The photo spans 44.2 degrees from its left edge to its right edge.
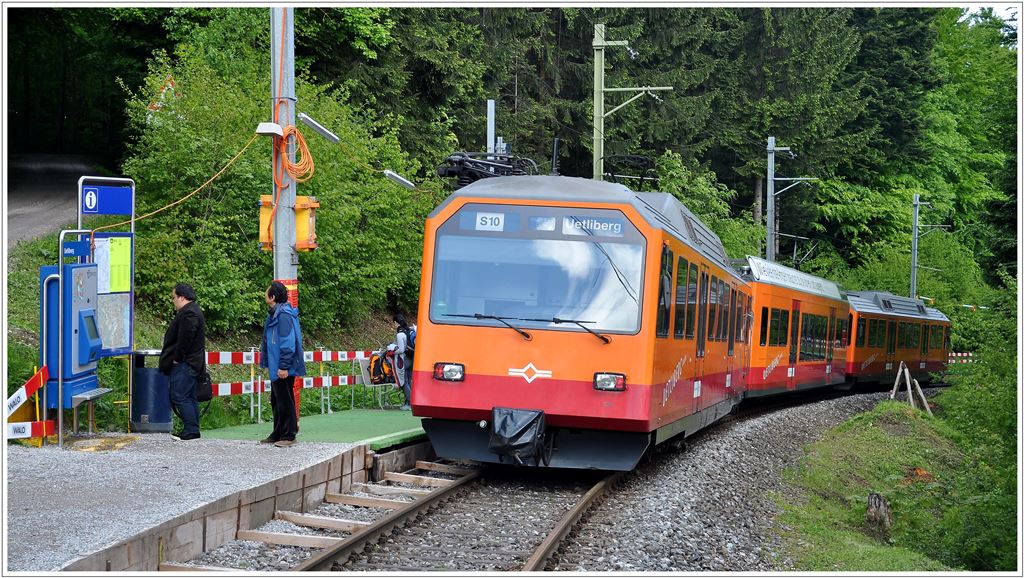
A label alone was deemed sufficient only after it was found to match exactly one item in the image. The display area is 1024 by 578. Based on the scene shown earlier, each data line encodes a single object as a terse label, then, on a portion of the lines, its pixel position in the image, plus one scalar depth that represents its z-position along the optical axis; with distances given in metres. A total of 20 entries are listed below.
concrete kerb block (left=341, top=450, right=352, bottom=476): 11.35
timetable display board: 12.84
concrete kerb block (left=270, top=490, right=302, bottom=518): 9.80
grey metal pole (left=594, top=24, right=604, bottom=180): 24.34
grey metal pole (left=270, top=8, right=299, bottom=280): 13.38
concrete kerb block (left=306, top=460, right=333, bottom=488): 10.41
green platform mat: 13.27
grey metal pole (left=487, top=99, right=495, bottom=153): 25.75
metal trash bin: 13.20
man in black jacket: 12.38
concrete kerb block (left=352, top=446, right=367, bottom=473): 11.66
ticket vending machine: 11.72
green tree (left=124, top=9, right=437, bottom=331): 19.94
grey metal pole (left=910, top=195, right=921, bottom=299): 48.75
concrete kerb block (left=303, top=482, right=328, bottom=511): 10.34
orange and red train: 11.58
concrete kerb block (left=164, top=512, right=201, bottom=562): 7.80
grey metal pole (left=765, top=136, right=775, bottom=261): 33.94
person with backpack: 18.38
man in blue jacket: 12.29
